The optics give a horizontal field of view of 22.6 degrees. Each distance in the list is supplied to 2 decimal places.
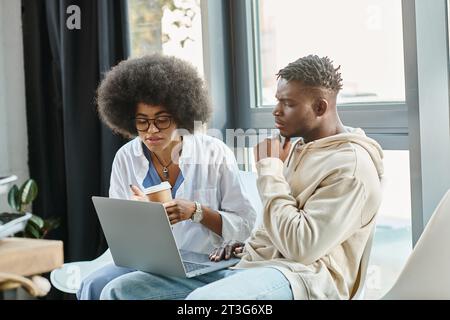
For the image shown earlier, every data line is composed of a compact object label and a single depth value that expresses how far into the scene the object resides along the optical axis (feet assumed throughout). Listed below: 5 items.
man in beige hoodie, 9.81
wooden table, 8.17
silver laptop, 10.45
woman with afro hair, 11.13
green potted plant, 10.15
